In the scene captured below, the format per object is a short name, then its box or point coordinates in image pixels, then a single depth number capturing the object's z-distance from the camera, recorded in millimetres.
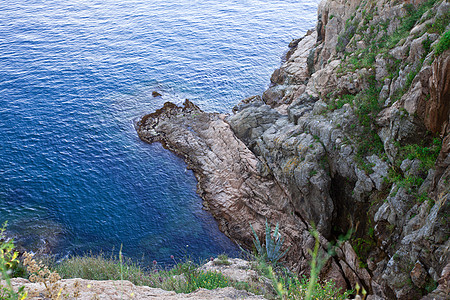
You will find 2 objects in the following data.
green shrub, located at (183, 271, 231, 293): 13680
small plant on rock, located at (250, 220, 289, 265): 21953
